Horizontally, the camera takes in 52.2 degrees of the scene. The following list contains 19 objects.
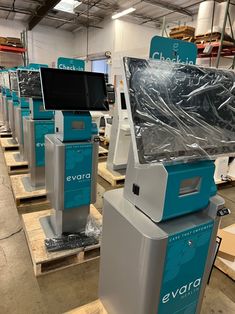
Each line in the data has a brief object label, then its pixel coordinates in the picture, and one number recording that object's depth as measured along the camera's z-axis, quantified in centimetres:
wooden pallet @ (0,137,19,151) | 467
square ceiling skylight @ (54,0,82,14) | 779
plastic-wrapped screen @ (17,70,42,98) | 295
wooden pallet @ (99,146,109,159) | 483
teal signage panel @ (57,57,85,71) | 286
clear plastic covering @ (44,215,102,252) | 203
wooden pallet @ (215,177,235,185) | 370
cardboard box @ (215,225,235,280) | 197
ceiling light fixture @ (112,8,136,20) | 709
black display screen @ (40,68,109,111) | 180
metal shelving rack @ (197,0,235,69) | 432
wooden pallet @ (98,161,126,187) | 369
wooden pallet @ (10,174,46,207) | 293
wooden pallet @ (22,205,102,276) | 192
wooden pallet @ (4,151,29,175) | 393
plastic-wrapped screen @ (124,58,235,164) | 82
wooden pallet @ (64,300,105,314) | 126
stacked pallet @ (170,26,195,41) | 499
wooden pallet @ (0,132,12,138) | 555
